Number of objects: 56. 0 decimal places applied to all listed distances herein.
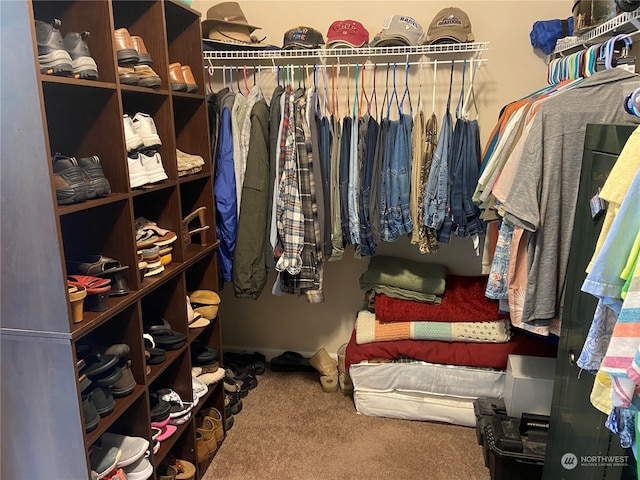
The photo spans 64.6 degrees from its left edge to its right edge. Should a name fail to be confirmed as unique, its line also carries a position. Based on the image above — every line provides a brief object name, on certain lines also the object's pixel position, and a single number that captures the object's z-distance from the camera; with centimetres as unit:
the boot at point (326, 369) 272
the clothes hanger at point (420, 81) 251
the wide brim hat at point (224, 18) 238
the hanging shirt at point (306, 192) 220
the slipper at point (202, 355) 216
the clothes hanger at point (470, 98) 245
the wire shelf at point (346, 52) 231
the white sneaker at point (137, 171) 160
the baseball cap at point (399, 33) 230
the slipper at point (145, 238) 169
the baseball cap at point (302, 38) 236
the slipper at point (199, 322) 206
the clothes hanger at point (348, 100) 260
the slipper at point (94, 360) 146
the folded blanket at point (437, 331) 241
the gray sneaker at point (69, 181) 129
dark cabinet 125
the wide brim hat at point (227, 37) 239
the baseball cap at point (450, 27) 227
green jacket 224
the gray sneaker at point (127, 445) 157
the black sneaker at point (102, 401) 146
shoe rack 120
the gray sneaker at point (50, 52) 126
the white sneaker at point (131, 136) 159
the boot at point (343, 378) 268
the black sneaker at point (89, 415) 139
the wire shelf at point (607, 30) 150
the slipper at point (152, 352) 177
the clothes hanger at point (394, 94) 242
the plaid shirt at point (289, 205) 219
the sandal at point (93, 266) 145
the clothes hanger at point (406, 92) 247
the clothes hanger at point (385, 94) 251
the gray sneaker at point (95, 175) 140
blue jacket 229
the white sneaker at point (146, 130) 168
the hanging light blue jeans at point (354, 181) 229
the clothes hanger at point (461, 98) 246
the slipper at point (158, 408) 178
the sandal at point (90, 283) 138
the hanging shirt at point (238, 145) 230
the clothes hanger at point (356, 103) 252
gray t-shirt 156
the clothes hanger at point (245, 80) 248
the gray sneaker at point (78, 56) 135
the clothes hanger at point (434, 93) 248
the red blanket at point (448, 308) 244
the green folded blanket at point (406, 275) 253
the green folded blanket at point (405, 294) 251
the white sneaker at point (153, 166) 167
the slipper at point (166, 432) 178
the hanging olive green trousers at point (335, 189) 231
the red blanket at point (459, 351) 238
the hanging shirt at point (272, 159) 223
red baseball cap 235
